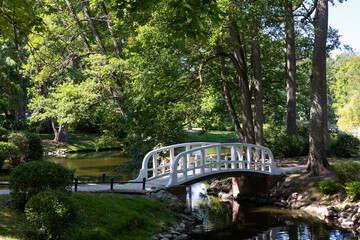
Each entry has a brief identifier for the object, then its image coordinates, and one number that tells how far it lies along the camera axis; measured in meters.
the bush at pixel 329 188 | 14.86
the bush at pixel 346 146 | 22.05
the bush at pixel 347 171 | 15.18
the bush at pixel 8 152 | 17.98
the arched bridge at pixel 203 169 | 13.80
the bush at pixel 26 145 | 18.52
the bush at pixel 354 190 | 13.80
